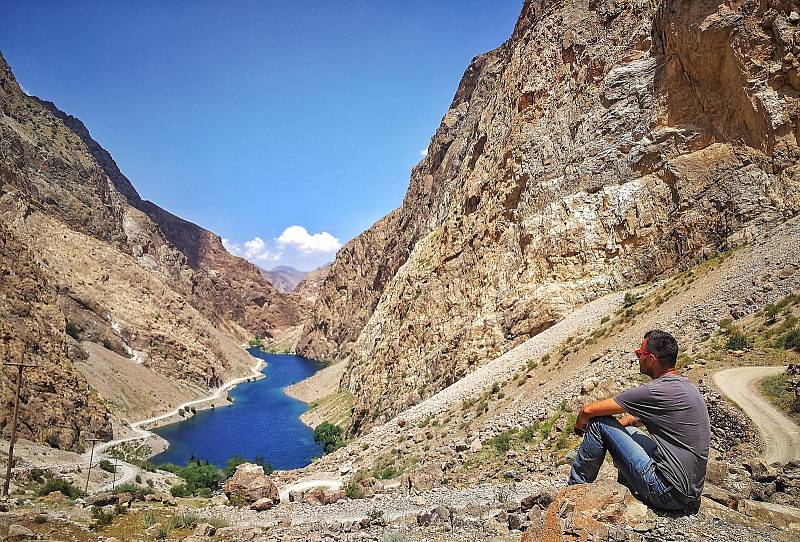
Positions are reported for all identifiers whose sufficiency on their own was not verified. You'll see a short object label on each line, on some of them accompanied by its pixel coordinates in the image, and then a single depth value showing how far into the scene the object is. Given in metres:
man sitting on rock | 4.12
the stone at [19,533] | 8.95
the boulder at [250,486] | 14.23
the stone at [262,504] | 13.07
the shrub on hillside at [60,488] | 16.81
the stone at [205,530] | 9.69
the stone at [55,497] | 14.80
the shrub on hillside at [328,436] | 39.47
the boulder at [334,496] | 13.41
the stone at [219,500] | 15.04
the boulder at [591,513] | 4.27
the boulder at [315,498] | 13.28
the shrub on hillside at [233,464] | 31.95
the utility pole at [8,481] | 16.56
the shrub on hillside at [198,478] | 25.21
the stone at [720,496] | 5.02
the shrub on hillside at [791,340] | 12.62
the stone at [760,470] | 6.79
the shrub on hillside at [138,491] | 16.43
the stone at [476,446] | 15.60
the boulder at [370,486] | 14.53
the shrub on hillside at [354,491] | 13.87
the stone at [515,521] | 6.28
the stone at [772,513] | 4.58
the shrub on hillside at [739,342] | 13.34
